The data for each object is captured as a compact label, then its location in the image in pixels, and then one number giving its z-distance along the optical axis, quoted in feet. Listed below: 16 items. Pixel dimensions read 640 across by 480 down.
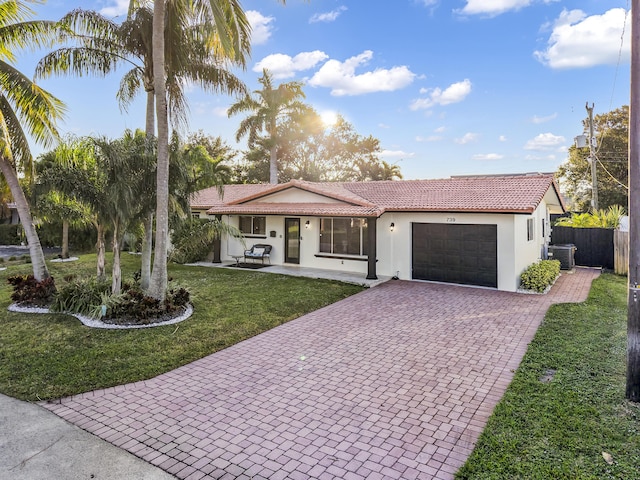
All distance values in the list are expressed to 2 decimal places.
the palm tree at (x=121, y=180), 30.25
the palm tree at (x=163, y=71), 29.32
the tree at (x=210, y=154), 37.08
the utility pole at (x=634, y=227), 16.87
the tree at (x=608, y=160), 109.50
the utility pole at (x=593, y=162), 80.89
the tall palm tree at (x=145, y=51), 33.94
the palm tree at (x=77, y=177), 30.37
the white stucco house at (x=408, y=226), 42.39
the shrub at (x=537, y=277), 40.93
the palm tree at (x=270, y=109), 106.52
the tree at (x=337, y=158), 134.72
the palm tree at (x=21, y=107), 33.47
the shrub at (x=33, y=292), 33.88
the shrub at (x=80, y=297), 31.83
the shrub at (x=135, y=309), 29.53
